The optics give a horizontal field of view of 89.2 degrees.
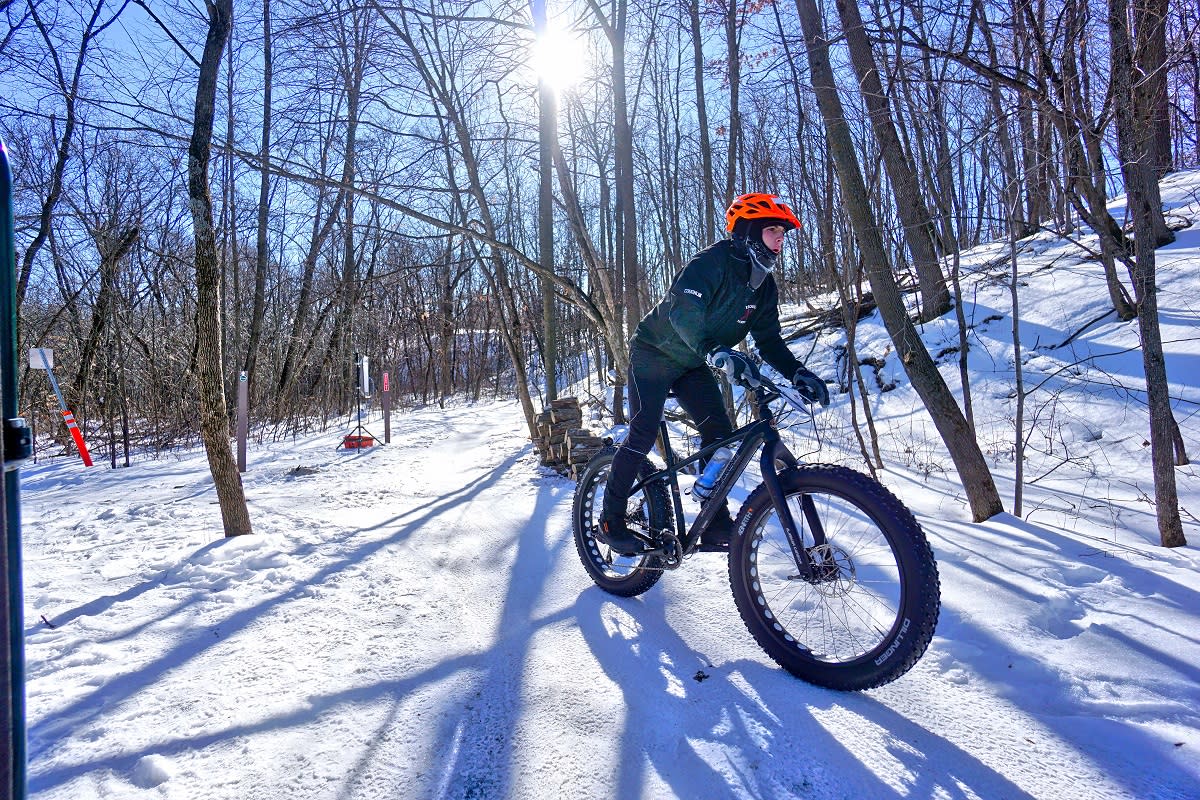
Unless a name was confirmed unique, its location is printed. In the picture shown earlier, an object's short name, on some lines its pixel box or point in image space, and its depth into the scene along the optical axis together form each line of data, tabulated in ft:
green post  3.50
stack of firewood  24.11
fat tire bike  6.71
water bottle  9.19
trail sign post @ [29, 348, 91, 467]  26.53
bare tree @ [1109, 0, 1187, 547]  12.01
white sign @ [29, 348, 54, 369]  26.35
